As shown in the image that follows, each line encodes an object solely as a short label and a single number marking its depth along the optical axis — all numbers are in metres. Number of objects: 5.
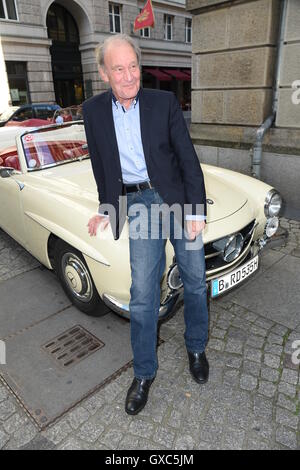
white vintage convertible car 2.40
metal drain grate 2.56
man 1.91
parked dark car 13.34
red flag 16.16
